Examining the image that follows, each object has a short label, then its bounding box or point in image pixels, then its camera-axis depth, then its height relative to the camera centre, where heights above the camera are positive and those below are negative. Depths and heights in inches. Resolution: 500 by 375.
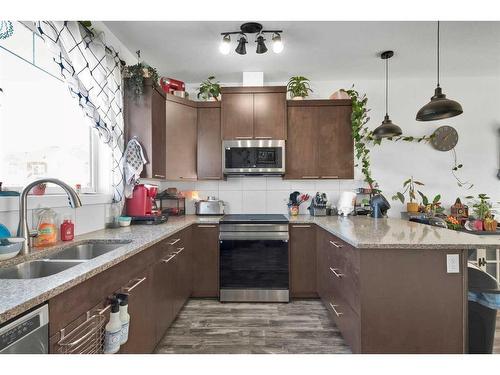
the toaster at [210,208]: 132.1 -9.8
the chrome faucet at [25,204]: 53.9 -3.2
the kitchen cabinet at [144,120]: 104.3 +26.1
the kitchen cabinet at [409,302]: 60.6 -25.9
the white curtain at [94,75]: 67.2 +33.0
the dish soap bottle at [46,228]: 60.0 -9.0
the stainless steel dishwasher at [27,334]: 29.0 -16.6
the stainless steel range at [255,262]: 110.7 -30.3
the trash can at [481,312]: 63.7 -29.8
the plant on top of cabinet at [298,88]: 128.4 +46.9
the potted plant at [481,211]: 121.4 -11.2
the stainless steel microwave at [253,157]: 124.8 +14.2
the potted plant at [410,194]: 132.4 -3.4
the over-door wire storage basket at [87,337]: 38.2 -22.6
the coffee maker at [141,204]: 102.0 -6.1
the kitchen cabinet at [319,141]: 127.0 +21.8
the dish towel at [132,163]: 99.0 +9.1
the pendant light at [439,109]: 76.6 +22.3
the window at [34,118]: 61.4 +18.5
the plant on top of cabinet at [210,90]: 129.0 +46.3
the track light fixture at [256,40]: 93.0 +52.5
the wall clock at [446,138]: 136.0 +24.5
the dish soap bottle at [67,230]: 67.3 -10.6
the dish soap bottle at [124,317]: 51.1 -24.4
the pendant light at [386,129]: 110.4 +23.8
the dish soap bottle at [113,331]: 47.6 -25.2
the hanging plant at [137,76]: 102.0 +42.4
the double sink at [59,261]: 49.1 -15.0
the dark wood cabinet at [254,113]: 124.7 +34.6
